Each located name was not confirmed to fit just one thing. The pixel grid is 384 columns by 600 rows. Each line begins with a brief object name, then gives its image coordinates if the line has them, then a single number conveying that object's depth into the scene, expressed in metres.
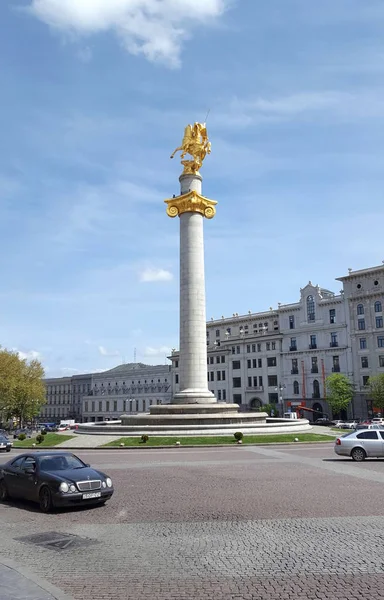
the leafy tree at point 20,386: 80.12
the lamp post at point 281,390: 91.27
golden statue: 49.88
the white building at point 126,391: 115.88
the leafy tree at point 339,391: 79.69
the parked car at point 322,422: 75.69
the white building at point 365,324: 82.38
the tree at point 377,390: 73.50
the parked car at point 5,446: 36.59
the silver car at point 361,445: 25.31
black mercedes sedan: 13.98
